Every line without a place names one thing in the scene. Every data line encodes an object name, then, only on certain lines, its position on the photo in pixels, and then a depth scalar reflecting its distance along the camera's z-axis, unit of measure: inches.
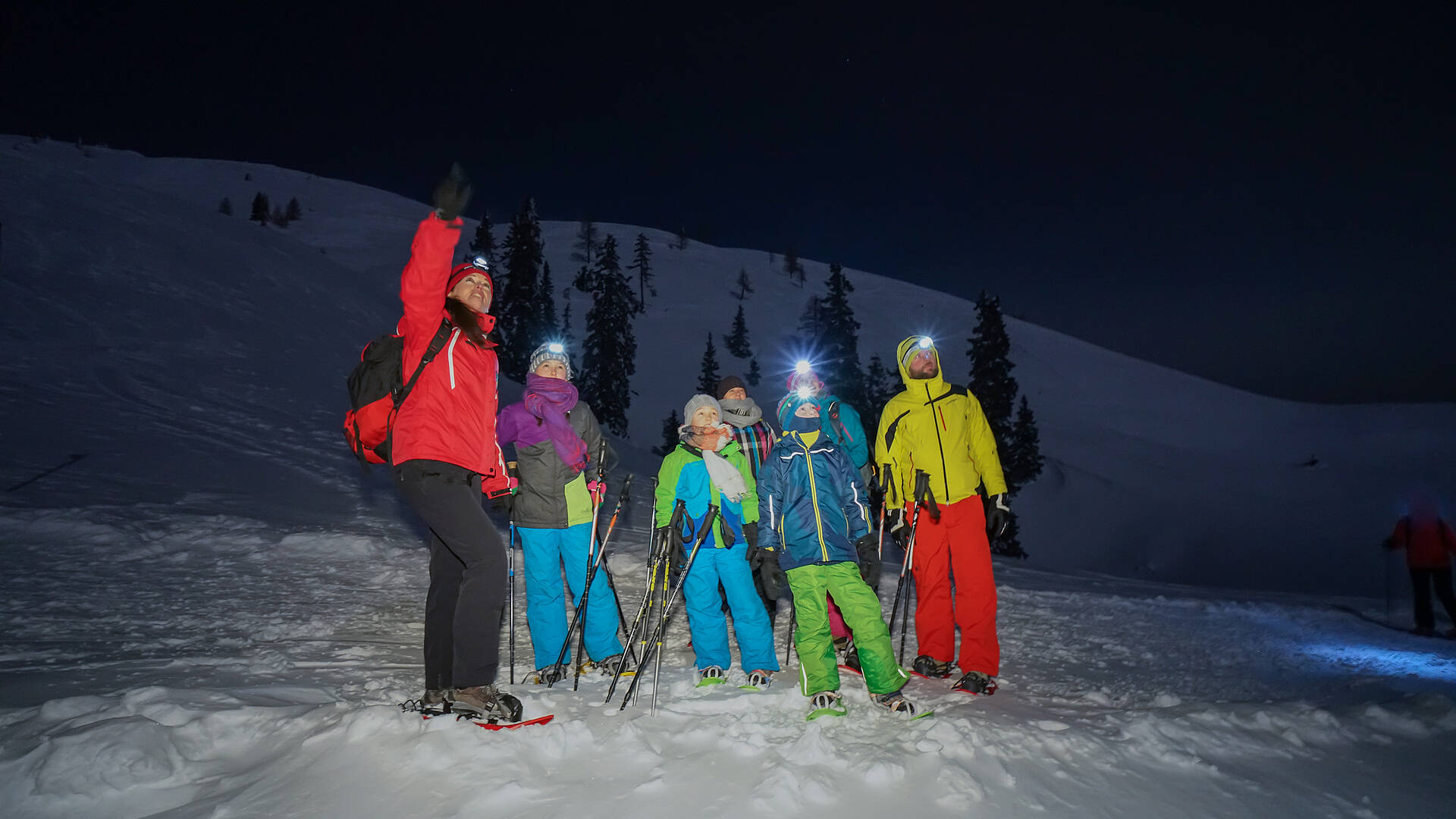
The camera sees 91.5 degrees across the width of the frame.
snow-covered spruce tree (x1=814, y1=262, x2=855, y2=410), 1310.3
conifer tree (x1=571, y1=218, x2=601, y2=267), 3550.2
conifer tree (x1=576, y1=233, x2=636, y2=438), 1786.4
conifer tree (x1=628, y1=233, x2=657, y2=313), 3152.1
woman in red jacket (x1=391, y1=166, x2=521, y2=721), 143.1
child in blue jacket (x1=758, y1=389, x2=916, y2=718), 168.1
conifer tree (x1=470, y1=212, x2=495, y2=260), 2062.0
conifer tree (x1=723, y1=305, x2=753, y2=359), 2625.5
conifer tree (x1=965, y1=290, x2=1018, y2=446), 1283.2
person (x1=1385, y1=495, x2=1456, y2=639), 356.8
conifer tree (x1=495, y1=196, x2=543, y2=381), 1585.9
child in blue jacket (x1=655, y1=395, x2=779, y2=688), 201.6
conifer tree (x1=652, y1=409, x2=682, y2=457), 1475.9
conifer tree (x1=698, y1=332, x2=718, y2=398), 1837.1
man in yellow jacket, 206.4
